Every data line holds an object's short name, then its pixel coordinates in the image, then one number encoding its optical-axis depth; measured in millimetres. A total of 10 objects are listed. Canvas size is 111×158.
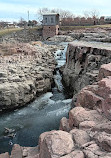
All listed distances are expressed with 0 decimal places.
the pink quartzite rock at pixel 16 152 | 4270
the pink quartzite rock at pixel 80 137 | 3187
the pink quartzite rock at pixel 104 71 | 5319
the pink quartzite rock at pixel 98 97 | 3966
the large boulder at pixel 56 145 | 2923
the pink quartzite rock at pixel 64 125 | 4223
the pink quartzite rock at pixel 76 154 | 2798
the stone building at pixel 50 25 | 30490
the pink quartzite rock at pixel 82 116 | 3889
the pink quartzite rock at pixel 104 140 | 2894
